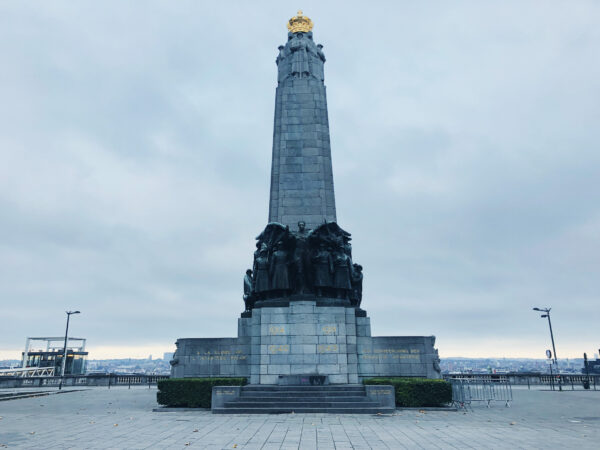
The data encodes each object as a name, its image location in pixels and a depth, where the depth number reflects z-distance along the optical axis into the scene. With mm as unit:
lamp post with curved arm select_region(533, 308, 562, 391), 41344
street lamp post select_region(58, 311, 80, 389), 48469
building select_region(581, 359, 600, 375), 84175
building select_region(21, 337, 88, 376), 74312
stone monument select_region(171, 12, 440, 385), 21938
